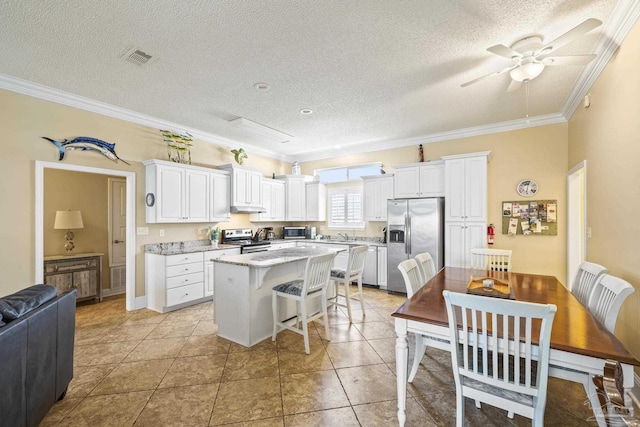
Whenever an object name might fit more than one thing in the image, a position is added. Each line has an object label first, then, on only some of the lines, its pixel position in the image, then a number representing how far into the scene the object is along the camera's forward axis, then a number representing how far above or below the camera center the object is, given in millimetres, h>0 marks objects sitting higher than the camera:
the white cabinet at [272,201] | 6028 +275
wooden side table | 4161 -940
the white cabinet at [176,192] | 4239 +340
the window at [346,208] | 6195 +111
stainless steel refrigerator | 4742 -326
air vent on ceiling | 2623 +1523
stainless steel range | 5180 -538
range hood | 5285 +85
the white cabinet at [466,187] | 4453 +438
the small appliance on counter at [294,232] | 6578 -445
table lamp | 4469 -143
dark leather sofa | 1423 -833
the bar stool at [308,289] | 2861 -823
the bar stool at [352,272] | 3568 -782
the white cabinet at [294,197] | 6531 +383
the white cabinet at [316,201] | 6493 +290
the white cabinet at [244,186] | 5223 +538
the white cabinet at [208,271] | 4590 -961
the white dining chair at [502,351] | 1367 -720
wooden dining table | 1314 -641
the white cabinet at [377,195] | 5494 +378
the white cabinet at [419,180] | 4883 +610
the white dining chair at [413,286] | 2264 -616
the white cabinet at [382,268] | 5324 -1042
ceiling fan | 2146 +1354
